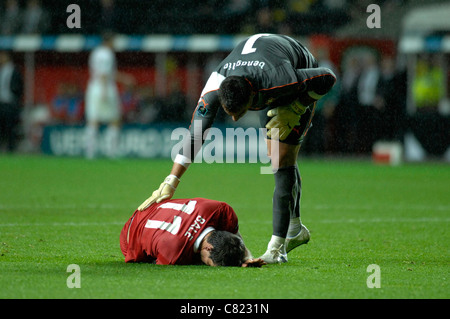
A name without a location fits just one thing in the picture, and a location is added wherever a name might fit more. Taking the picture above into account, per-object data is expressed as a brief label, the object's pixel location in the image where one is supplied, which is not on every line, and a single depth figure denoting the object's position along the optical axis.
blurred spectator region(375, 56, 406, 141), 18.73
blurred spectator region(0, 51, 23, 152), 20.33
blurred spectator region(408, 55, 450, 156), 18.70
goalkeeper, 5.40
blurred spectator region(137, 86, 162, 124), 21.62
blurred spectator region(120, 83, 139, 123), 23.43
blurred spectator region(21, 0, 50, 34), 24.61
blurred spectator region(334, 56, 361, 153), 19.33
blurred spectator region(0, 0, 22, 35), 25.06
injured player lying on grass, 5.45
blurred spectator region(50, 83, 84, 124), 24.16
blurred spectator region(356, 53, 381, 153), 19.06
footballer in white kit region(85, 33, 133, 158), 17.75
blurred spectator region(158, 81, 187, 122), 20.84
